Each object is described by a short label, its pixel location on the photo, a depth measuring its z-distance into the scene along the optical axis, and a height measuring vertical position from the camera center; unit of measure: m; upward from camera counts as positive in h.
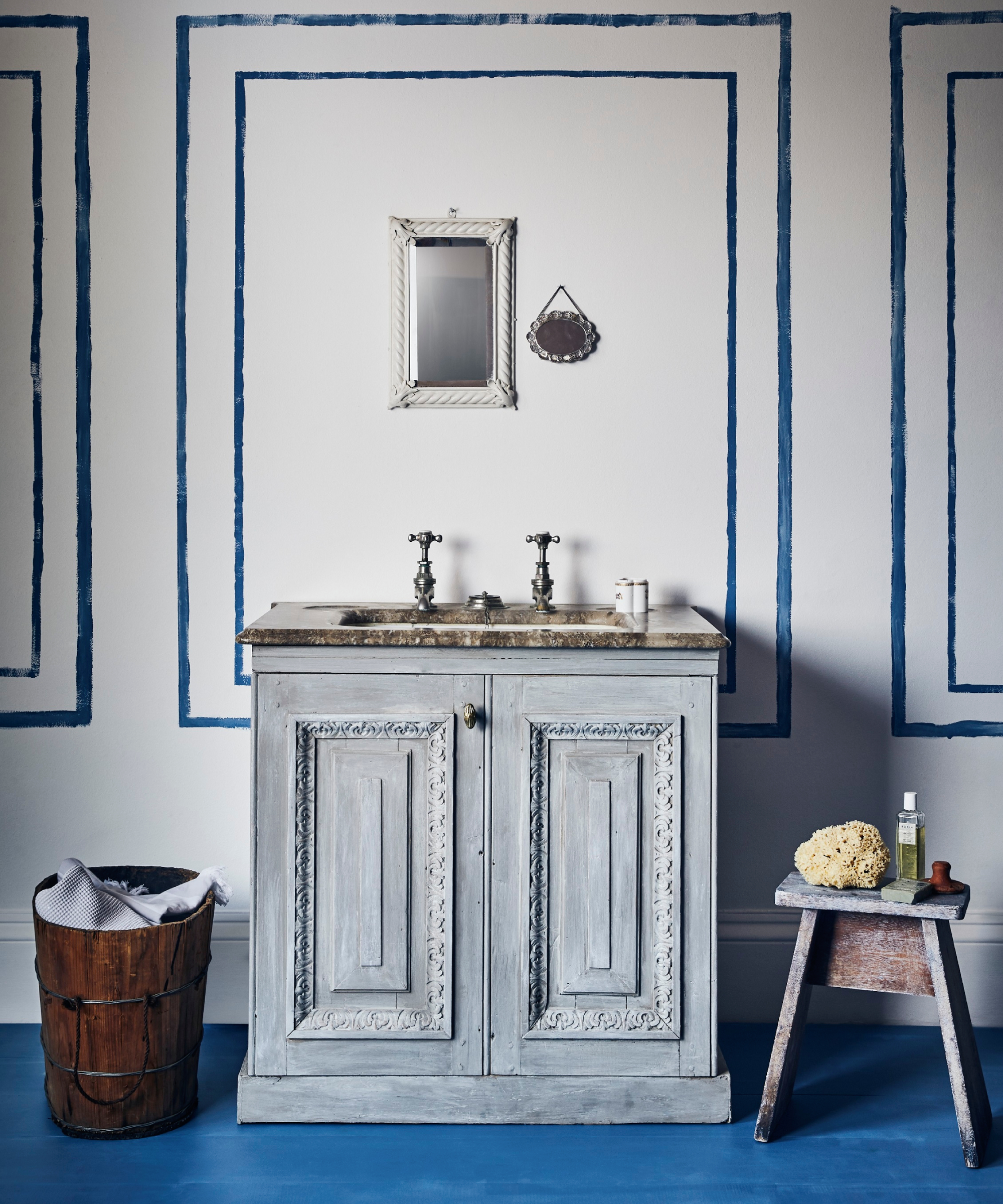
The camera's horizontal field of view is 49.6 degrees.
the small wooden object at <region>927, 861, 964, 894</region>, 2.07 -0.53
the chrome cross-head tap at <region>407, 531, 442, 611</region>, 2.50 +0.05
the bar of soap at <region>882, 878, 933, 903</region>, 2.00 -0.53
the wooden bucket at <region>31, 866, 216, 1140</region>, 2.06 -0.81
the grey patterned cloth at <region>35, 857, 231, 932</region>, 2.11 -0.60
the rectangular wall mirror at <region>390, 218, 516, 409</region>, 2.58 +0.69
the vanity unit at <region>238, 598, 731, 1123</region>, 2.11 -0.55
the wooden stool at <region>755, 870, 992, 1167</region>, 2.00 -0.69
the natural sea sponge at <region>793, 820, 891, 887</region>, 2.06 -0.49
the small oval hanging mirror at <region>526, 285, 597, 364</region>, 2.58 +0.64
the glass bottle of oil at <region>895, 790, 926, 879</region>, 2.11 -0.46
